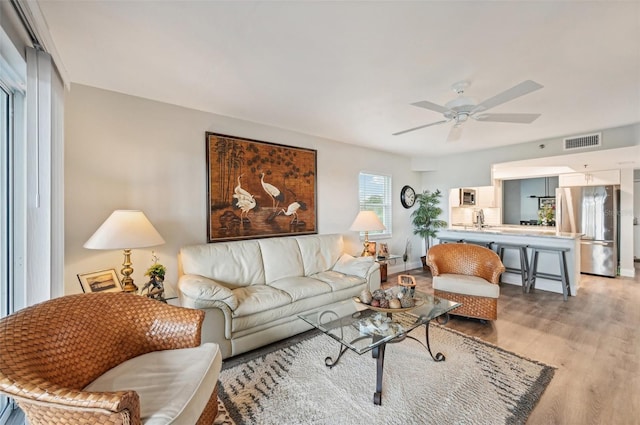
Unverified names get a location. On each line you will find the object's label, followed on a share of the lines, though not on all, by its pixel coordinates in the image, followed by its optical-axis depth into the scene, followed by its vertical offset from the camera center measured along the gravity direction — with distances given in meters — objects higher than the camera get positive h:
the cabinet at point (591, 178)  4.79 +0.62
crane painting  3.14 +0.31
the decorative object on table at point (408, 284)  2.24 -0.65
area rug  1.65 -1.25
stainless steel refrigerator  4.80 -0.18
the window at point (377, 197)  4.95 +0.30
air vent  4.01 +1.08
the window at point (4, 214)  1.59 -0.01
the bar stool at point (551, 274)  3.72 -0.88
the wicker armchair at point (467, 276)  2.91 -0.78
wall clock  5.68 +0.34
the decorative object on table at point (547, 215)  6.05 -0.08
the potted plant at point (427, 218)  5.63 -0.13
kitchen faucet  5.22 -0.15
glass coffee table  1.78 -0.87
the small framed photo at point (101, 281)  2.29 -0.61
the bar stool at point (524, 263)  4.11 -0.80
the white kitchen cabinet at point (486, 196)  5.45 +0.32
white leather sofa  2.24 -0.77
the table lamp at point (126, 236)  2.05 -0.18
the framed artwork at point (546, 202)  6.25 +0.23
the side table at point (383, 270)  4.65 -1.02
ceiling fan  2.19 +0.95
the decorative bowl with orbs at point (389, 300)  2.01 -0.69
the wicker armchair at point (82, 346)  0.94 -0.64
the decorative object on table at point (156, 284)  2.28 -0.63
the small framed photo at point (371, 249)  4.37 -0.61
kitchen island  3.90 -0.51
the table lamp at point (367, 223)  3.96 -0.16
